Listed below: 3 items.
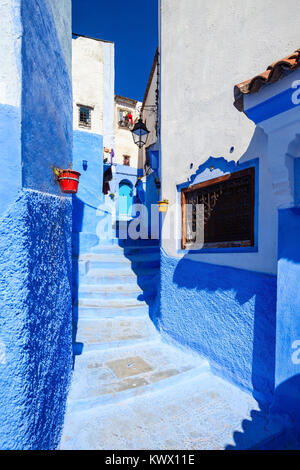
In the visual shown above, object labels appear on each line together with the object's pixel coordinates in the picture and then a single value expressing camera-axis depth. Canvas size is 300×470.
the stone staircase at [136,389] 2.66
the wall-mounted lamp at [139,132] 7.07
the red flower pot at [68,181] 2.69
